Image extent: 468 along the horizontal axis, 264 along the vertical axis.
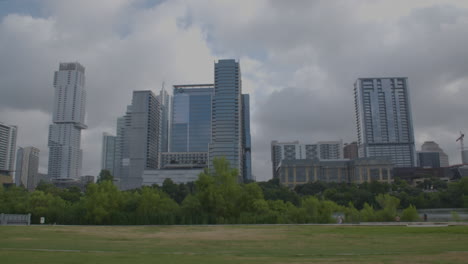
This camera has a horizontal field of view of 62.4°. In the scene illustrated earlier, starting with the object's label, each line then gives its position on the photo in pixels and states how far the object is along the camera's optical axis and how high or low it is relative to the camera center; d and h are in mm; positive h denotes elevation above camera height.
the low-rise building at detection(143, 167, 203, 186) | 198625 +9005
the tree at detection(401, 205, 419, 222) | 48250 -2290
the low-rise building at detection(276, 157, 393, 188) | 190875 +12634
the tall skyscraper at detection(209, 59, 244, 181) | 195250 +23321
